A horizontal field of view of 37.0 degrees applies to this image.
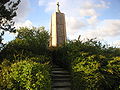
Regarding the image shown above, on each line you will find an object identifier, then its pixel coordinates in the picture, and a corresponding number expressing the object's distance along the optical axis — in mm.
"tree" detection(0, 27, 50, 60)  9800
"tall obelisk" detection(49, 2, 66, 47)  16188
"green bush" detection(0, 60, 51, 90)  6500
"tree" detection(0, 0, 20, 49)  9758
